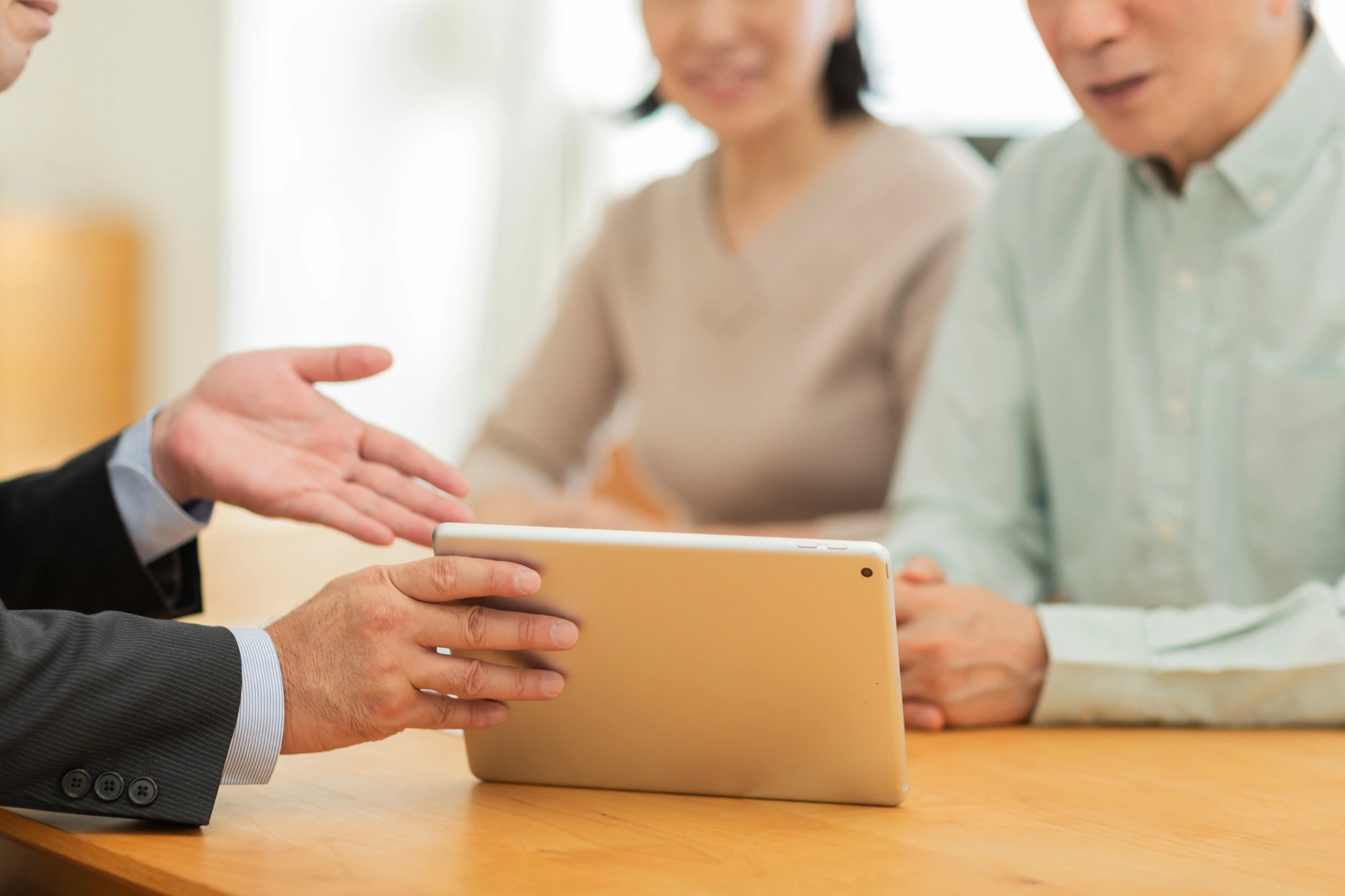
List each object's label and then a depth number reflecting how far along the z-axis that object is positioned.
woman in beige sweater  2.81
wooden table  1.71
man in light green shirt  2.04
